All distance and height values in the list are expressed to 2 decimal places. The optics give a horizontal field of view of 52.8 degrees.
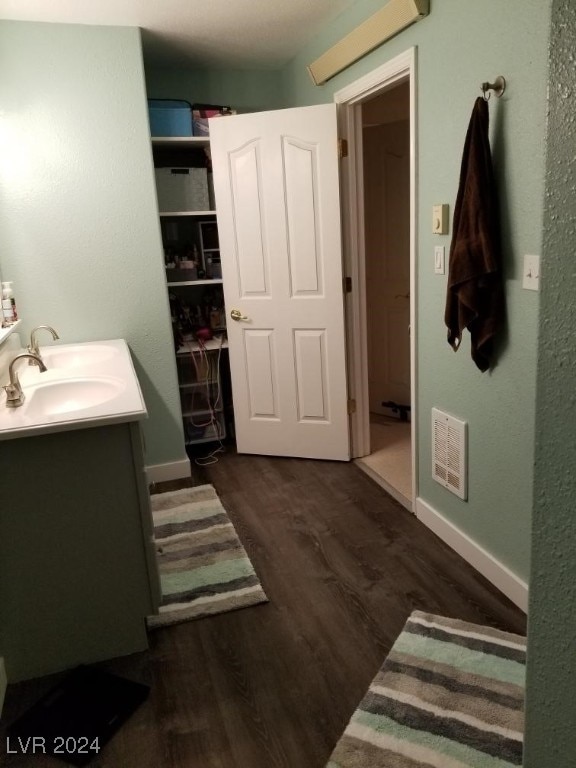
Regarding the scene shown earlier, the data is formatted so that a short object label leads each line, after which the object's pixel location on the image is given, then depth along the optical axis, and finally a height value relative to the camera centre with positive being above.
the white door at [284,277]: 3.19 -0.14
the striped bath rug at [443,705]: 1.56 -1.33
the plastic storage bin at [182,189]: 3.49 +0.41
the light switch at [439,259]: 2.36 -0.06
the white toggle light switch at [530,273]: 1.86 -0.11
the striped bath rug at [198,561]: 2.25 -1.30
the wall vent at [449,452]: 2.40 -0.88
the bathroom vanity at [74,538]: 1.81 -0.87
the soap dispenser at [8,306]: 2.66 -0.17
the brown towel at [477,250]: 1.96 -0.03
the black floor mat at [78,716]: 1.66 -1.33
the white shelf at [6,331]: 2.36 -0.26
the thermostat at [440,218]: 2.30 +0.10
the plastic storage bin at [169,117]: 3.36 +0.80
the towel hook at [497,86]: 1.89 +0.49
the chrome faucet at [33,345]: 2.54 -0.35
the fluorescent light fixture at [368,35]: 2.26 +0.92
